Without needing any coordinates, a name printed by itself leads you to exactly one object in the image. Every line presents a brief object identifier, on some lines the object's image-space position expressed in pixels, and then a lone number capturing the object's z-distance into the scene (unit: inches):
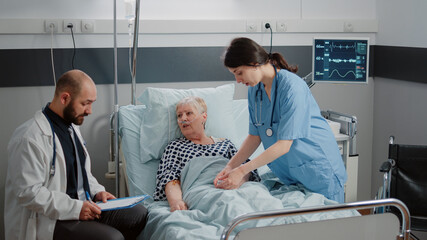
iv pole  126.8
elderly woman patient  112.5
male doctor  89.9
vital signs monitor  127.8
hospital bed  89.8
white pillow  124.7
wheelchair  120.3
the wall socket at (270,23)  151.0
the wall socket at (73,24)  135.6
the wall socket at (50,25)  134.0
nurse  100.4
